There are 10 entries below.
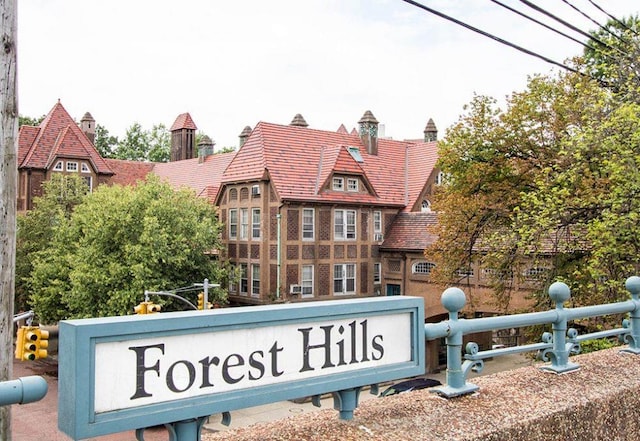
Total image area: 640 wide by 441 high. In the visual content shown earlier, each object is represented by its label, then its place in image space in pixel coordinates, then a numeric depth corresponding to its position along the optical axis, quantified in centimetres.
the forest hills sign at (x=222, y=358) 230
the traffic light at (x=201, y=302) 2475
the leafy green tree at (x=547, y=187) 1388
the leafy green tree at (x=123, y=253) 2803
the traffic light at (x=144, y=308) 1999
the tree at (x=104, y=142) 7854
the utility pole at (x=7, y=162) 600
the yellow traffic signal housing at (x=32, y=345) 1572
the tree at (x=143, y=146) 7875
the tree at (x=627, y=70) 1542
